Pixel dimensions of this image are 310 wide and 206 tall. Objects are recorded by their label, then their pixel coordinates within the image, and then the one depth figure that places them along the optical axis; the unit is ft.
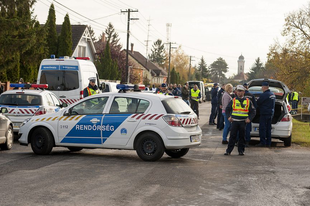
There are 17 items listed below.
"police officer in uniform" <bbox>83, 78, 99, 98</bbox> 54.54
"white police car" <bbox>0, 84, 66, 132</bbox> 50.52
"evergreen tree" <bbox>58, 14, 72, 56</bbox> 146.41
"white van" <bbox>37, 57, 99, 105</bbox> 63.93
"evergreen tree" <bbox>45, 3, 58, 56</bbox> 145.48
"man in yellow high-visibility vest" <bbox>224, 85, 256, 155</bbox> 42.24
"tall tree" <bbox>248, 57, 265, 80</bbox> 561.43
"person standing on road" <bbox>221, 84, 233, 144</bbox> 51.24
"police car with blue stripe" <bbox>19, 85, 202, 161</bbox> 36.81
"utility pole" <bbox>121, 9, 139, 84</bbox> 147.37
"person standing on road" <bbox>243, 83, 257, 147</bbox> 47.26
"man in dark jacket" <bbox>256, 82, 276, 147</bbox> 49.01
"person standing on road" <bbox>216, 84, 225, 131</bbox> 65.94
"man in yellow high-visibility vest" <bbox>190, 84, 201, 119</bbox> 82.89
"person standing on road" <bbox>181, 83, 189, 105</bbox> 83.99
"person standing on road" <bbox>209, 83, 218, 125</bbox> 74.90
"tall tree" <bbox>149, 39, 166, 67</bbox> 515.91
